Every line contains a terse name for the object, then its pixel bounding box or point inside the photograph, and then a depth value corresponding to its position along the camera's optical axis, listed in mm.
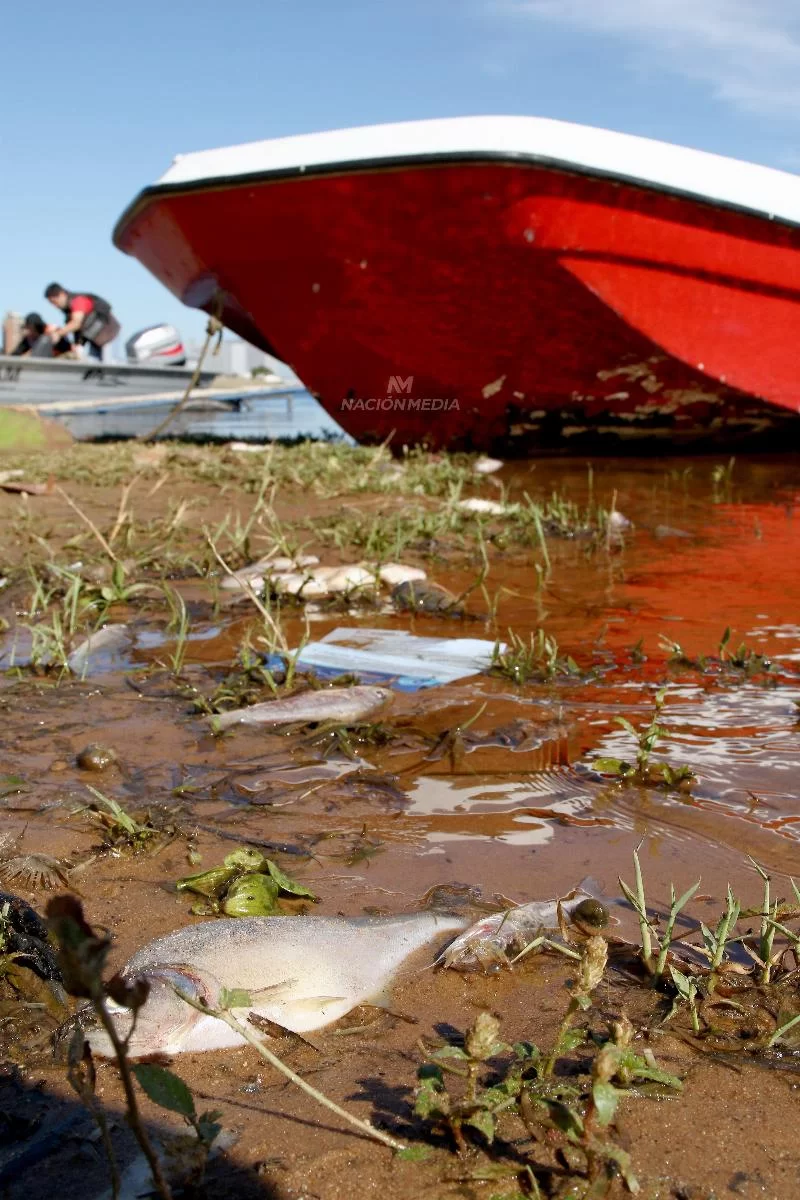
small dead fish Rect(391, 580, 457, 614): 3191
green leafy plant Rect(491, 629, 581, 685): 2451
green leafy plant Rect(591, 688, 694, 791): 1825
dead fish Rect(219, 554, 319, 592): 3387
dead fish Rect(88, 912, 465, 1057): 1087
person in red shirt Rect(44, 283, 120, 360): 12750
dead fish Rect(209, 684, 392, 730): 2143
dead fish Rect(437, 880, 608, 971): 1254
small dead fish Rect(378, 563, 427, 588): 3463
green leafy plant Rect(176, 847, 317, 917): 1365
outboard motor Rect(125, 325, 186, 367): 14945
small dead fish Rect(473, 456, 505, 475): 6349
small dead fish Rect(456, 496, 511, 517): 4688
